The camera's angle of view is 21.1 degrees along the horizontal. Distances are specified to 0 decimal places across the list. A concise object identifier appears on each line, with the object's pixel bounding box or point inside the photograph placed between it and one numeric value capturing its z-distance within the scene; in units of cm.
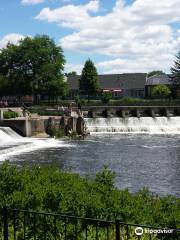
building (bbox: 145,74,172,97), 11319
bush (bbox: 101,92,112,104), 8614
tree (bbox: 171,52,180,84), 10522
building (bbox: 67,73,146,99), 11744
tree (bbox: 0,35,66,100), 7919
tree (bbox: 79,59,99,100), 9719
